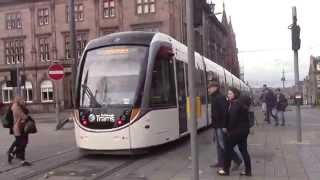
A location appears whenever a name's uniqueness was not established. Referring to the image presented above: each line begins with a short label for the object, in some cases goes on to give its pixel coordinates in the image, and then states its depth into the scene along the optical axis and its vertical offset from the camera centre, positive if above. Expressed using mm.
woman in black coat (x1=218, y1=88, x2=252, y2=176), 10992 -619
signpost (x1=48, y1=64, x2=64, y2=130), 24609 +1182
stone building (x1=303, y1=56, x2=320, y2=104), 125812 +2915
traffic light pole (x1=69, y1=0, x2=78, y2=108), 26344 +2926
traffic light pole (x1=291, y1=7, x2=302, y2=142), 16391 +1113
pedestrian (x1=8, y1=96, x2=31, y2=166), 13742 -643
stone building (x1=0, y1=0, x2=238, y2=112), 59781 +7707
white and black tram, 14297 +110
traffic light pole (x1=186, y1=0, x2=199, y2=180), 8148 +103
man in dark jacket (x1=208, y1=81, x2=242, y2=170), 11727 -460
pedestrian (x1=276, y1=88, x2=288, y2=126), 25781 -442
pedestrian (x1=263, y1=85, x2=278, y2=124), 26156 -303
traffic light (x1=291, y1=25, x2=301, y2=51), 16328 +1631
